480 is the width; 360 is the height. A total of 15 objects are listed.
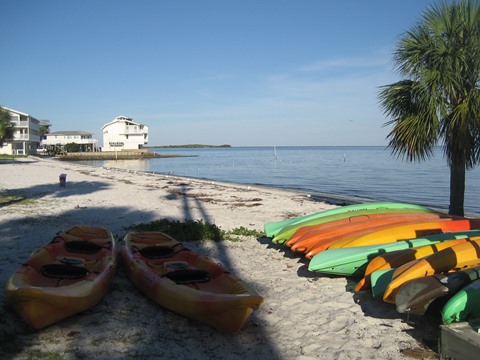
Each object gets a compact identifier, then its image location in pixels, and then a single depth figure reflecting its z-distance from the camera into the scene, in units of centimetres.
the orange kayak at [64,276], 420
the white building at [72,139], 9500
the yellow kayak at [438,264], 467
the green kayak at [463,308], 402
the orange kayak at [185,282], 434
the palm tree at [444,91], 876
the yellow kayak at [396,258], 542
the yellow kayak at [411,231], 673
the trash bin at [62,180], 1886
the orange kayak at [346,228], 712
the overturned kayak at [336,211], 866
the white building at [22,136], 6594
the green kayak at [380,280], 493
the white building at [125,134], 8806
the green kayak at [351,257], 600
